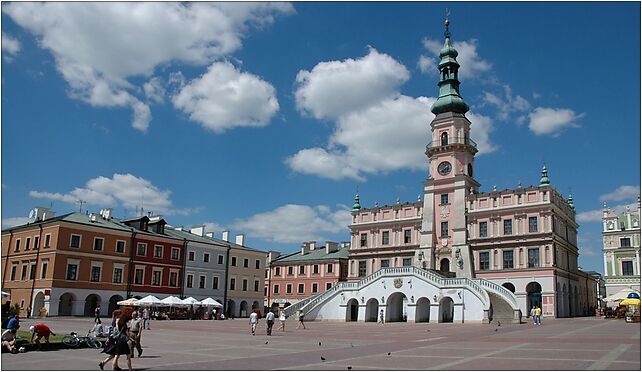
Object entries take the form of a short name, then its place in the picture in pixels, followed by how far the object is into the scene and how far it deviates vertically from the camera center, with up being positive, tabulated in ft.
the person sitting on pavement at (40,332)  58.70 -4.06
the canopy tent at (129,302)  154.27 -2.12
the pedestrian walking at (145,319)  115.45 -4.86
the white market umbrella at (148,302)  153.69 -1.81
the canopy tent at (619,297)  161.15 +4.01
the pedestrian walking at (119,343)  44.98 -3.74
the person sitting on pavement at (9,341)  56.65 -4.97
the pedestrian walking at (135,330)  53.21 -3.29
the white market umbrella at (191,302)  168.61 -1.61
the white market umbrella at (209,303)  170.97 -1.70
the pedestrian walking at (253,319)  97.83 -3.52
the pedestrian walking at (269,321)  95.25 -3.53
